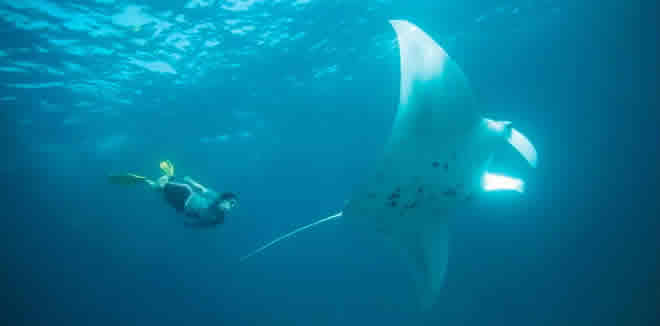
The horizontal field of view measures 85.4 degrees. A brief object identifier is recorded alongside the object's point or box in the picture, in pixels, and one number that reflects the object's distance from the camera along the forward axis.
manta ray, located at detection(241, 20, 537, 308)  2.71
